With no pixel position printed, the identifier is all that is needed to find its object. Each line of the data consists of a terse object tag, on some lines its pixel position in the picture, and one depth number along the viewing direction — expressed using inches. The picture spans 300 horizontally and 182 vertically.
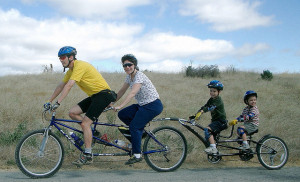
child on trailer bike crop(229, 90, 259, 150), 248.5
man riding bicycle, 213.2
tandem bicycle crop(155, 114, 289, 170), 246.7
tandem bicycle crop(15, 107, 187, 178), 205.8
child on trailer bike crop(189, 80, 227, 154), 241.4
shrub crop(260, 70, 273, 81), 877.2
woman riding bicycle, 221.0
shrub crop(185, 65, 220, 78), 927.0
